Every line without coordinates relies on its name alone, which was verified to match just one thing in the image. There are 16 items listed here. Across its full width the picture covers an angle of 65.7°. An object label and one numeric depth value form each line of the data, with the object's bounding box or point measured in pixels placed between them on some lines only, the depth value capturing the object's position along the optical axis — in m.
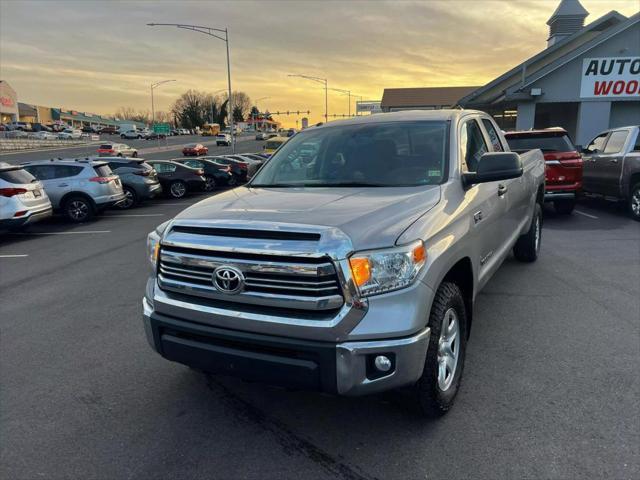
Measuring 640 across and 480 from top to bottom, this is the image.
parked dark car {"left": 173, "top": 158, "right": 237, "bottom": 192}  20.81
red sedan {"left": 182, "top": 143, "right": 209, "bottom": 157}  51.00
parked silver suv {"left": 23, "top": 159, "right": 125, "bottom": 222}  13.15
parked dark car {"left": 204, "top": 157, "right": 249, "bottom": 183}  22.34
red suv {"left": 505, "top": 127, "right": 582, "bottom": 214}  10.20
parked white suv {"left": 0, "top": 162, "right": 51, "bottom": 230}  10.16
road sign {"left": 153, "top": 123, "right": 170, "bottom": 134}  67.75
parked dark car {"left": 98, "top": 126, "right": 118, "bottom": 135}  105.62
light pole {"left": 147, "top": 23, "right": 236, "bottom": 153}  25.88
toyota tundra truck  2.54
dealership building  18.39
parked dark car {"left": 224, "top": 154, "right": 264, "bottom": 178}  25.20
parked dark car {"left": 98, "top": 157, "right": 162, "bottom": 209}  16.03
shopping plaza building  95.21
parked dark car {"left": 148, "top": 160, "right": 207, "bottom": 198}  18.66
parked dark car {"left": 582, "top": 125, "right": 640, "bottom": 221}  10.24
